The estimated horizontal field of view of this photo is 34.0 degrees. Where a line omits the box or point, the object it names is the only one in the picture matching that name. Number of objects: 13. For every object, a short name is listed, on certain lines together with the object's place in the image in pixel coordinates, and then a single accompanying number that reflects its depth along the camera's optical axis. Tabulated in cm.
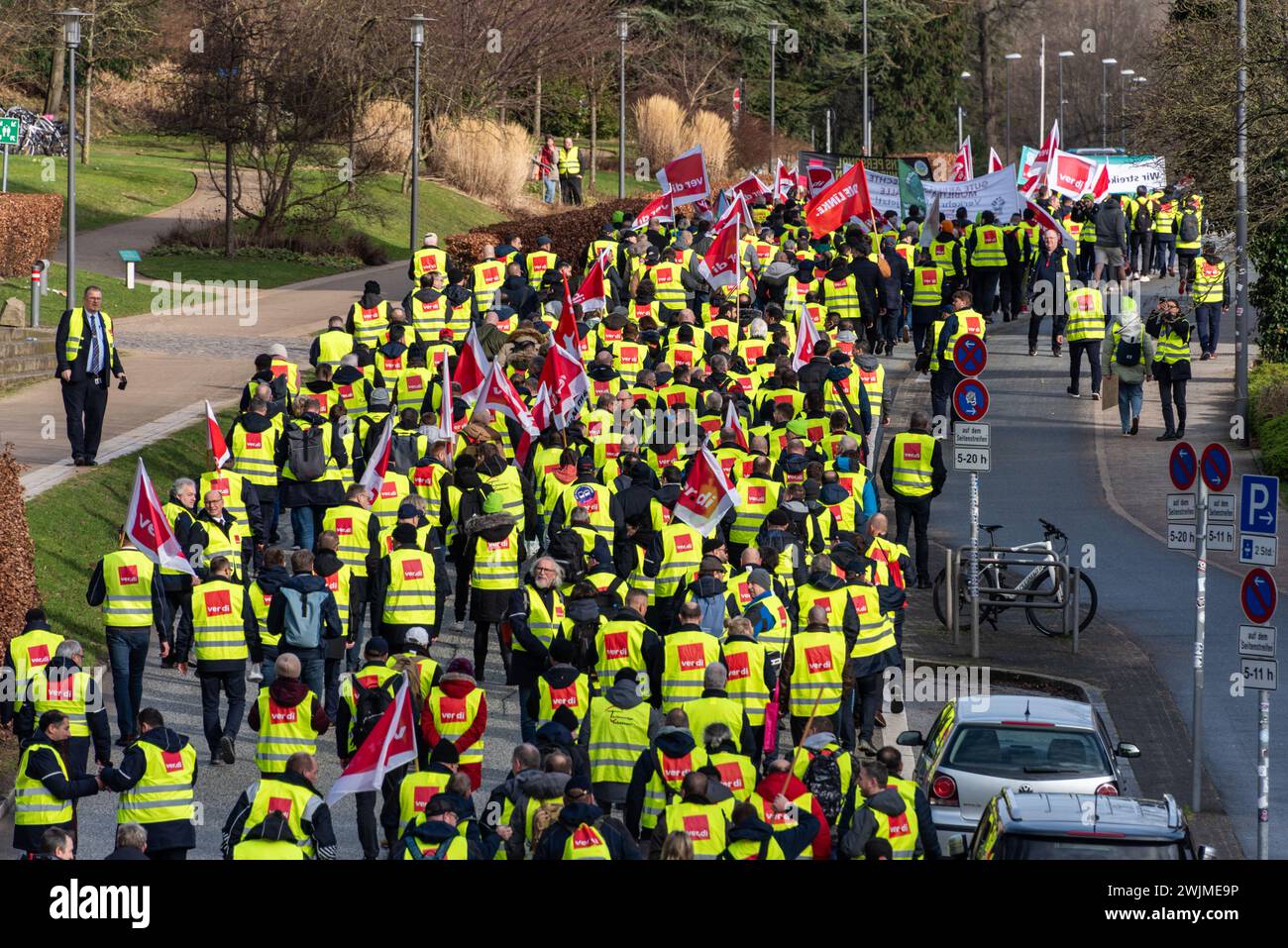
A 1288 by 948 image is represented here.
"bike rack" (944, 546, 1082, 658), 1961
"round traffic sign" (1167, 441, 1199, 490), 1569
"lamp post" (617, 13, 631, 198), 4322
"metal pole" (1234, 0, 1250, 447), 2491
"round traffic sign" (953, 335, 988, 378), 2067
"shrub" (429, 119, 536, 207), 5406
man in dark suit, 2212
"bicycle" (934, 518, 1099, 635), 1998
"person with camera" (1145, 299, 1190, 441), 2697
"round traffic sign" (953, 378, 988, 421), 1967
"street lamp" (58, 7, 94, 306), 2584
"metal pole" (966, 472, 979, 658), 1919
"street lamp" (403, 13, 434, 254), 3353
